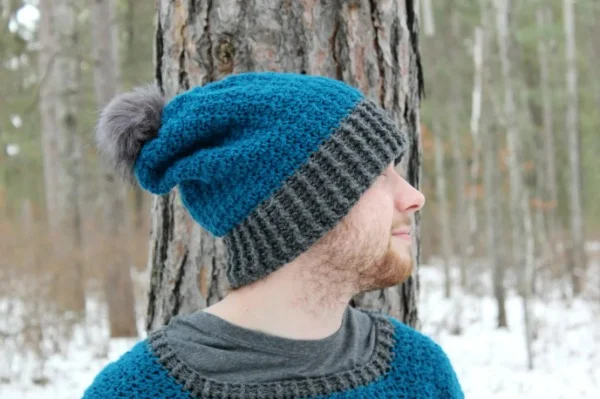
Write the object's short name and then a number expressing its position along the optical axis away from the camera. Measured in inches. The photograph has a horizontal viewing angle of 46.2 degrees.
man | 63.4
